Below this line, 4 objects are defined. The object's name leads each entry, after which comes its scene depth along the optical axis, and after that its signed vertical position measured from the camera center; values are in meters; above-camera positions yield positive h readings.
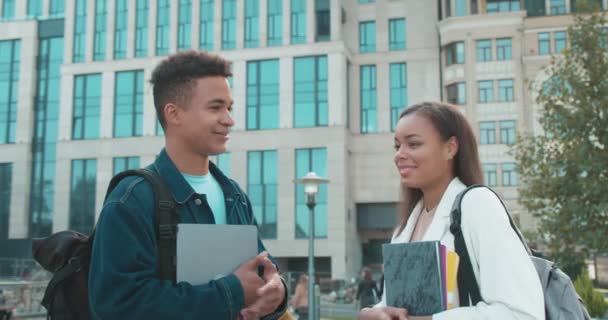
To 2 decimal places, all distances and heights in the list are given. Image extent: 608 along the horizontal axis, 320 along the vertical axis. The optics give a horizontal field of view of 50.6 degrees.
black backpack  2.80 -0.30
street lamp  15.87 -0.31
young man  2.61 -0.10
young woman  2.39 -0.09
